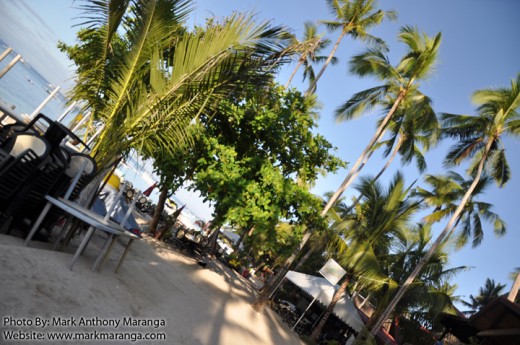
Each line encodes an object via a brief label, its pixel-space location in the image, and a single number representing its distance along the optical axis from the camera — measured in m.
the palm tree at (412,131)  14.48
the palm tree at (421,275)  15.65
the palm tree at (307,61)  19.73
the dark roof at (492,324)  7.52
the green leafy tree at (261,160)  6.86
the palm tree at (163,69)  3.87
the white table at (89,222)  3.98
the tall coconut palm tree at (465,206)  15.46
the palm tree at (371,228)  12.71
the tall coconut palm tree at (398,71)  14.10
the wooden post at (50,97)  10.03
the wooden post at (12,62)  9.11
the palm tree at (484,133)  13.37
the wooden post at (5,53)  9.63
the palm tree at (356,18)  16.58
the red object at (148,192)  16.56
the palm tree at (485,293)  40.25
